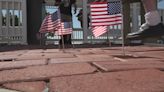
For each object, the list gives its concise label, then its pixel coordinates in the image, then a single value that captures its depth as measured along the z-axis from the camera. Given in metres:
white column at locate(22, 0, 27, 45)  7.59
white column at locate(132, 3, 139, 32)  7.96
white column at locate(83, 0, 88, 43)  7.72
